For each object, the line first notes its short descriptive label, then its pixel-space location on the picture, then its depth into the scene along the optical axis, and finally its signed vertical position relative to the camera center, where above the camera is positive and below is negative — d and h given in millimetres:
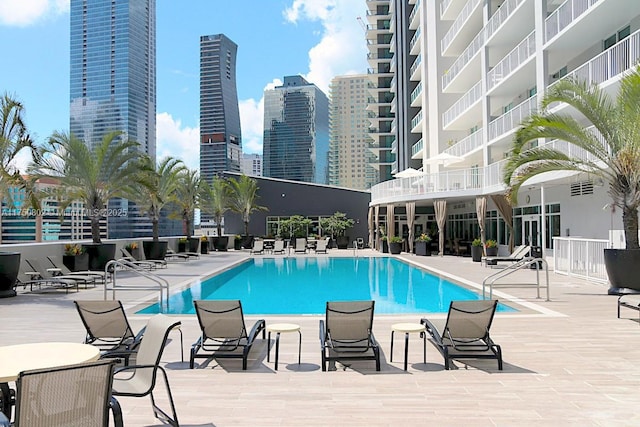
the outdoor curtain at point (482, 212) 22359 +685
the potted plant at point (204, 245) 29828 -915
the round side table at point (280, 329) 6480 -1242
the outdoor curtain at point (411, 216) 27016 +629
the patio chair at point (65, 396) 2945 -963
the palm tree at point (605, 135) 11023 +2082
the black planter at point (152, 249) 22312 -846
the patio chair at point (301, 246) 30562 -1012
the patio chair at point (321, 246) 30125 -1005
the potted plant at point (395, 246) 28169 -950
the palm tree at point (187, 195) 29828 +1951
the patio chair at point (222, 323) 6379 -1150
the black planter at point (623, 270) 11227 -913
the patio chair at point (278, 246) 30375 -1005
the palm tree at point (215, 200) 33469 +1847
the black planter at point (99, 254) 17141 -805
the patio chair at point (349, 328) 6230 -1193
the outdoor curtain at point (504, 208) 21734 +822
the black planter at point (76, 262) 16016 -993
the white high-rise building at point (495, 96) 16703 +6200
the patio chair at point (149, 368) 4096 -1136
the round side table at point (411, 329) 6281 -1218
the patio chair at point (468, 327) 6160 -1174
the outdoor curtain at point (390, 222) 28766 +345
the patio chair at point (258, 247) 29219 -1013
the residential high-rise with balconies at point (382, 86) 53656 +14787
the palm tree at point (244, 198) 34844 +2051
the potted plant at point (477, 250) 22344 -938
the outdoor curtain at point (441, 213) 25141 +724
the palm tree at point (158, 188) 23266 +1836
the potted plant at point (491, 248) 21812 -834
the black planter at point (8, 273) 11898 -986
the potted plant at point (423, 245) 26422 -846
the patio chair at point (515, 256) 18156 -1030
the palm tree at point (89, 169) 17000 +1984
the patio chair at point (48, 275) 13712 -1241
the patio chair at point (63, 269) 14133 -1170
